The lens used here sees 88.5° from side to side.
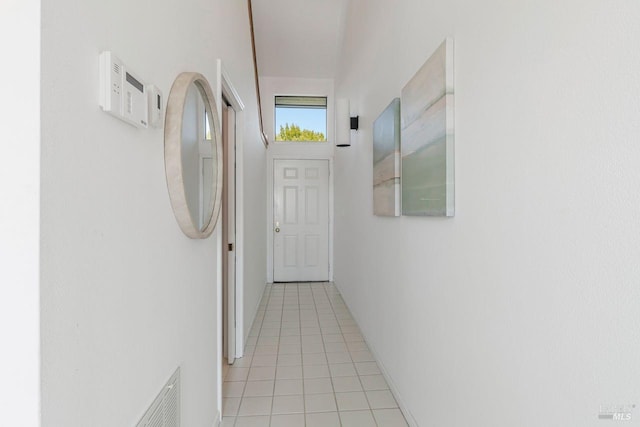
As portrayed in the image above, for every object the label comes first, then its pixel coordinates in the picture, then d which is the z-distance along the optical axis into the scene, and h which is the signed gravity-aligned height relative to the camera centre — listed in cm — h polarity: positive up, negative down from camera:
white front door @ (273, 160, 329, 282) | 524 -12
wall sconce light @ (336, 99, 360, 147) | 364 +100
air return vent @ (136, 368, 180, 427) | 96 -62
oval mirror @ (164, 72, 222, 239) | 109 +22
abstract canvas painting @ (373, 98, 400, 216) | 201 +35
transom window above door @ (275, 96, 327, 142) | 529 +154
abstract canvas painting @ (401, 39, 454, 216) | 130 +34
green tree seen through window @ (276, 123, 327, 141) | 528 +127
